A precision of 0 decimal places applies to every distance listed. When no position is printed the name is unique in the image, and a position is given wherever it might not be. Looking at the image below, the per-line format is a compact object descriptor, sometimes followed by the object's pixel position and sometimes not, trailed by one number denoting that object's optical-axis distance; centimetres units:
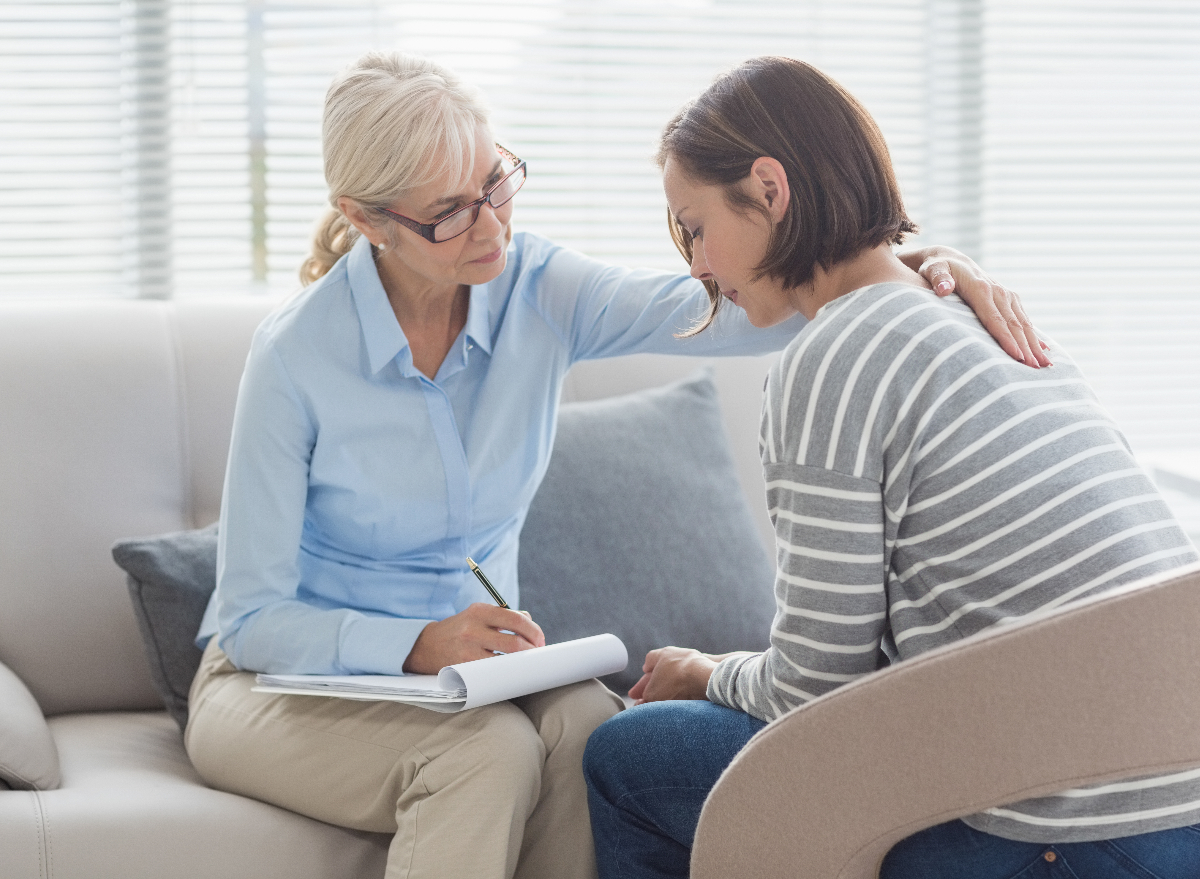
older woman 284
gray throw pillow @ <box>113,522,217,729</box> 308
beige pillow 287
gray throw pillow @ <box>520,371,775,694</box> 321
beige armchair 242
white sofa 309
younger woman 252
